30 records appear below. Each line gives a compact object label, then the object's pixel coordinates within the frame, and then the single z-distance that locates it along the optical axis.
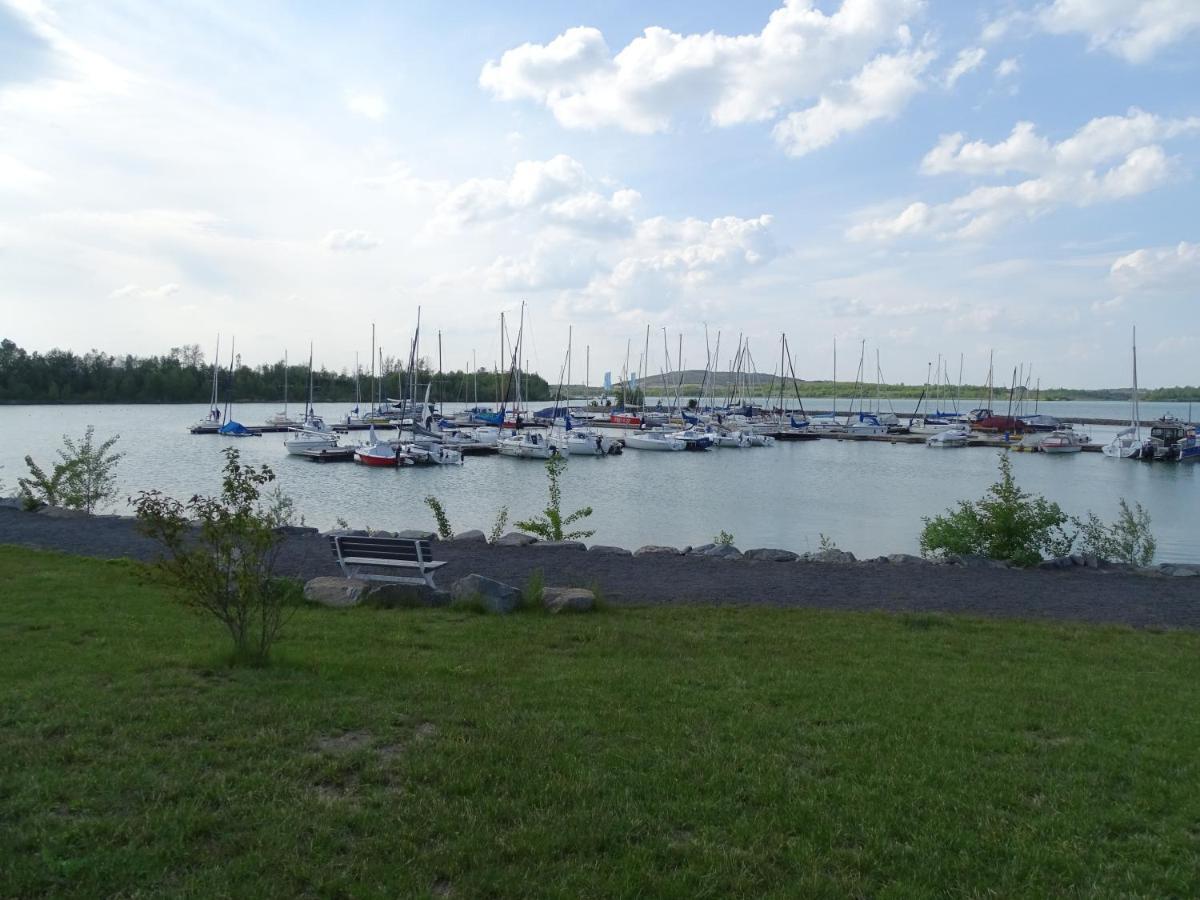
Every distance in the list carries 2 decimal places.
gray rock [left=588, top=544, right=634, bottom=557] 13.58
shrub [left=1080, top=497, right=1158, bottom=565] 15.37
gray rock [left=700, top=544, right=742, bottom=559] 14.34
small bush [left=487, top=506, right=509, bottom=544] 15.61
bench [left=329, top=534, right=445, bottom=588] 10.00
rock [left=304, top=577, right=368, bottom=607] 9.09
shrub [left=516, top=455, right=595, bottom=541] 15.76
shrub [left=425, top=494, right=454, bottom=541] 15.25
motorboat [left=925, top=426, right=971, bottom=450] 69.62
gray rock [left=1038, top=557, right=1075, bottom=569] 13.46
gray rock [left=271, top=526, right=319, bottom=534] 14.93
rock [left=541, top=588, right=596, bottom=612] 9.02
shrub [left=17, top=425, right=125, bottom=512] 18.98
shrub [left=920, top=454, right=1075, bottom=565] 14.55
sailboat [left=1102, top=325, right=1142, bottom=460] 58.44
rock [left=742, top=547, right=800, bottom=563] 13.79
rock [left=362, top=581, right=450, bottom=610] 9.05
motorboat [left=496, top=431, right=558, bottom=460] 54.06
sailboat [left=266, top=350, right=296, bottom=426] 79.62
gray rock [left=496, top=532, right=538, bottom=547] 14.27
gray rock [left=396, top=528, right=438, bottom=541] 14.52
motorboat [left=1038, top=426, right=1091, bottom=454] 64.00
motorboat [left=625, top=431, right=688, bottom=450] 62.25
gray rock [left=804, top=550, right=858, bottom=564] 13.91
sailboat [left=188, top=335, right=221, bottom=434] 74.18
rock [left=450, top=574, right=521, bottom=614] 8.85
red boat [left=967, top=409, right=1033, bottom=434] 80.44
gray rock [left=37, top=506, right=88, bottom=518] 16.25
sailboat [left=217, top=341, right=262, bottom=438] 70.56
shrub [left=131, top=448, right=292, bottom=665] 6.33
